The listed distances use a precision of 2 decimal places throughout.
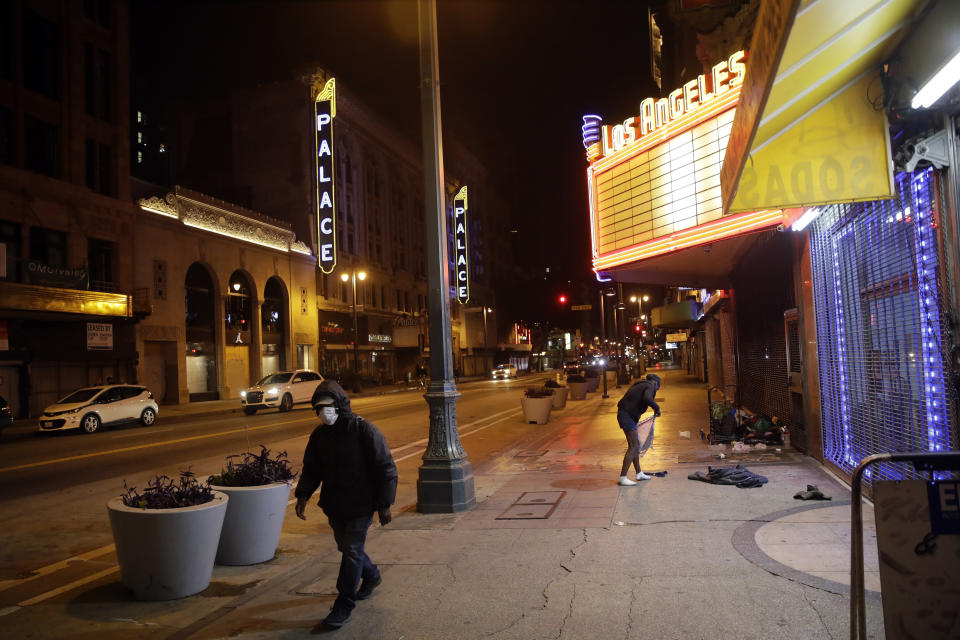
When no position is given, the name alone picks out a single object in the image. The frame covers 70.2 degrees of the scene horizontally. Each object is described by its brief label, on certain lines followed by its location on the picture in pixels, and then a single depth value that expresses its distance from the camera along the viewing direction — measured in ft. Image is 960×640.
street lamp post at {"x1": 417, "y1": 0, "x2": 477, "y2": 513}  27.43
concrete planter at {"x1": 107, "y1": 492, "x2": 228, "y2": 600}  17.62
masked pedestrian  16.34
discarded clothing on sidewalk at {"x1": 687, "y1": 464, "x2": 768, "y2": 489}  28.53
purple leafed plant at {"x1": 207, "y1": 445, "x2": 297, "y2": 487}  21.45
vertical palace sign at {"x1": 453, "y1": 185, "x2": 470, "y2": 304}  207.82
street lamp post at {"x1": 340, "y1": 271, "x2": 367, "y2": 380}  137.49
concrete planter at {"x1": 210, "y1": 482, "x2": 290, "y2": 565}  20.83
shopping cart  41.57
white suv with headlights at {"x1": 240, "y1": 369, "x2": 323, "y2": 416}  87.30
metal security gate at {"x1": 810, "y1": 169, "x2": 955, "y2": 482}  19.03
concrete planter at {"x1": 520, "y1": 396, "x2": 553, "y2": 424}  64.39
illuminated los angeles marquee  36.24
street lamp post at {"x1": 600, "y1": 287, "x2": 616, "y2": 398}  96.90
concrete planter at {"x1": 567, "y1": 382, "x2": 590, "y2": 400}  96.58
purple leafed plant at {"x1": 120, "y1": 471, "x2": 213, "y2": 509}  18.34
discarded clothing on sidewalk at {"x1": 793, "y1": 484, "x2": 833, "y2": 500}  25.36
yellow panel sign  19.17
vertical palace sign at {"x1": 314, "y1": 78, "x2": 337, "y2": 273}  140.05
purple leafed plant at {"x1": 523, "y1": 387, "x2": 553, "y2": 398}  65.92
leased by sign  95.55
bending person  31.30
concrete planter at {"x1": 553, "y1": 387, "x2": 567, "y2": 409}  77.56
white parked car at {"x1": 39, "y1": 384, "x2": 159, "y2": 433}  67.87
